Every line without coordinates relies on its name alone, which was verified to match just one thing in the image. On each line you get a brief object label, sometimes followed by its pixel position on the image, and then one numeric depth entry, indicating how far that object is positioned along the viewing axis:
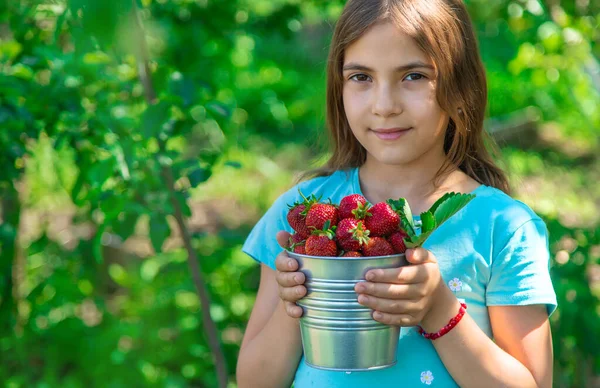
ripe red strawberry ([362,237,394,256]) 1.19
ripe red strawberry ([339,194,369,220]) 1.22
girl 1.28
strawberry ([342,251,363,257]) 1.19
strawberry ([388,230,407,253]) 1.21
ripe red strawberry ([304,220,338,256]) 1.20
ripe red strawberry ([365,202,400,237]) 1.20
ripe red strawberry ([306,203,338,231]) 1.21
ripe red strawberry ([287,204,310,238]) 1.24
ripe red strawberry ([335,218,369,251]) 1.19
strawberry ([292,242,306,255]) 1.24
